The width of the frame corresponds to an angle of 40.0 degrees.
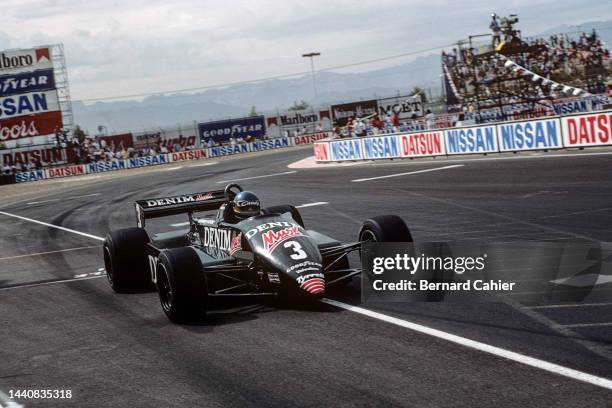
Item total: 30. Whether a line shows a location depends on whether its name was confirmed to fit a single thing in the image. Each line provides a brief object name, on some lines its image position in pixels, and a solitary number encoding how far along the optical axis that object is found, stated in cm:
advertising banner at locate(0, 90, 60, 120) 6150
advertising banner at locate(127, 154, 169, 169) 6593
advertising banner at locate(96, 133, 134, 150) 7494
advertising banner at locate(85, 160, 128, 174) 6309
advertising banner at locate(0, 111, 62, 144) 6191
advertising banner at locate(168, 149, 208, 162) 6775
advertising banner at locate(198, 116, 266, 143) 7475
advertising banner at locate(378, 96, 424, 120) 7756
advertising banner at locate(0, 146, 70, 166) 6379
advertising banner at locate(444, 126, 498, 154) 3042
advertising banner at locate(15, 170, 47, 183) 5988
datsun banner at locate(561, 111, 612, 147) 2553
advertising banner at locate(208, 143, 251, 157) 7031
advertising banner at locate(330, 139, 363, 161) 3919
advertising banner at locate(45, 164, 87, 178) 6153
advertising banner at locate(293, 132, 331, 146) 7481
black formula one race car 932
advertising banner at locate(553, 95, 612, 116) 4297
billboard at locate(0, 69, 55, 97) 6109
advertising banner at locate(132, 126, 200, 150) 7594
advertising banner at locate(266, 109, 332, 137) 8481
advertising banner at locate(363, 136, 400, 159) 3616
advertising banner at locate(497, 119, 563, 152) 2750
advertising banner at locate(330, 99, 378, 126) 8175
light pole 10994
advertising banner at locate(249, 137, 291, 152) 7286
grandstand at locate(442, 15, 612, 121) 4150
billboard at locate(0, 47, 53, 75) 6103
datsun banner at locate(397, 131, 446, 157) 3306
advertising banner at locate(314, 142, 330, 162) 4231
